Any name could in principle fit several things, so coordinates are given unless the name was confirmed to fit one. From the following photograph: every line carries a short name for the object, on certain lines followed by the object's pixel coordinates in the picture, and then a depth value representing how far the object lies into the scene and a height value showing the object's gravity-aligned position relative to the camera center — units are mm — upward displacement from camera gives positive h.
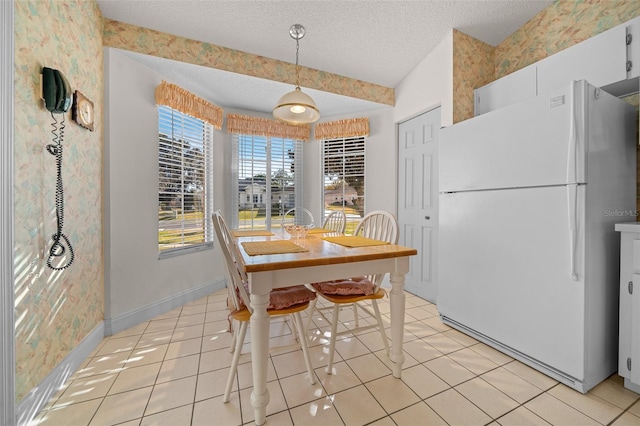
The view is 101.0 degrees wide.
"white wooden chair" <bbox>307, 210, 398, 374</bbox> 1645 -517
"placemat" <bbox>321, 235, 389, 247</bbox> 1709 -206
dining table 1246 -307
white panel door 2844 +177
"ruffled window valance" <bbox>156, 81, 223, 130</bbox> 2475 +1121
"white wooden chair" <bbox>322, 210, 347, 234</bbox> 2815 -113
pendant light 1847 +780
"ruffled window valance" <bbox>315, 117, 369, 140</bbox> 3530 +1142
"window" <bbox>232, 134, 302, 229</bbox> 3551 +437
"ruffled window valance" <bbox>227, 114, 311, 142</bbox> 3402 +1138
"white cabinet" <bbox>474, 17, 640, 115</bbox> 1646 +1038
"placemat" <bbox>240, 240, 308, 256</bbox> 1495 -221
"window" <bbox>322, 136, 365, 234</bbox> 3680 +493
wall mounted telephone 1411 +514
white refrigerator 1445 -78
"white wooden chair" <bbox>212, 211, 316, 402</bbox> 1349 -513
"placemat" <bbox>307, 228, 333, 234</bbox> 2381 -181
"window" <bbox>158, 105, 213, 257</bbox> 2643 +311
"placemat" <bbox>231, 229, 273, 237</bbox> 2232 -194
